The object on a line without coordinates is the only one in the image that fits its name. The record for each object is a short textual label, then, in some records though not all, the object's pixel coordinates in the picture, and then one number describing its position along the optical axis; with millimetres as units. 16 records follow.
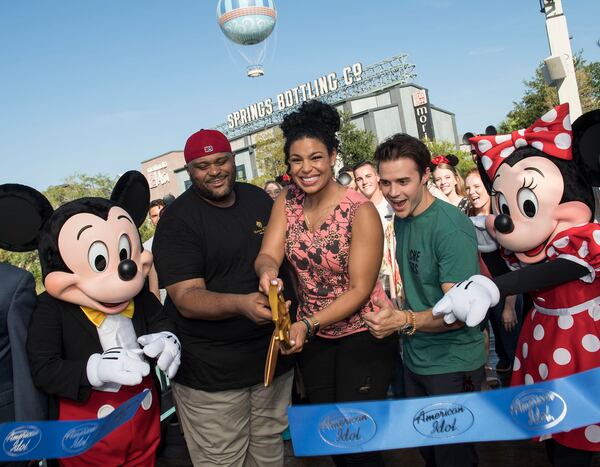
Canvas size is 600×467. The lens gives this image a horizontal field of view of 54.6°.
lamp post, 7434
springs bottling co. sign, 51188
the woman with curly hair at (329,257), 2385
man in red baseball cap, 2584
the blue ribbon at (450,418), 2105
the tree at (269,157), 38144
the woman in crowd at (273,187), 6387
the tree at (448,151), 28456
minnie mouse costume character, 2398
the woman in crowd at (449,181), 5410
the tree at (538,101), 19588
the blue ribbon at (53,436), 2410
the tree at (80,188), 41906
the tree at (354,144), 37125
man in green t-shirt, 2463
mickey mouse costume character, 2492
